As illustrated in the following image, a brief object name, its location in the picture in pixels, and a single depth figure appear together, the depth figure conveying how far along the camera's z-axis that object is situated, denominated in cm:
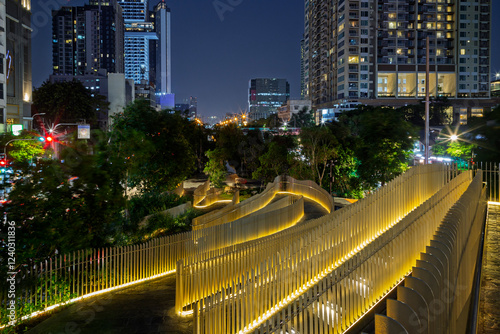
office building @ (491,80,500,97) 13735
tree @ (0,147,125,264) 1025
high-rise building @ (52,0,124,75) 18488
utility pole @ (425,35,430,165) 2088
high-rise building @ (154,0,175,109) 17388
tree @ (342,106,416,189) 2584
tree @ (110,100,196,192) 2208
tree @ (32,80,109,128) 6262
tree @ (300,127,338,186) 3344
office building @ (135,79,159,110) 13618
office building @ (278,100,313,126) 14839
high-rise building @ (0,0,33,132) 5178
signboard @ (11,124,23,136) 4058
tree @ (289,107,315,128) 10252
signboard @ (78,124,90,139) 3390
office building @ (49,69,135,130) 10262
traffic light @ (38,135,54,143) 2555
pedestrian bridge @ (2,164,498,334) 443
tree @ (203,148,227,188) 3572
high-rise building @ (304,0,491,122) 10544
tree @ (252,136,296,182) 3600
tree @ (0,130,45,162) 2952
